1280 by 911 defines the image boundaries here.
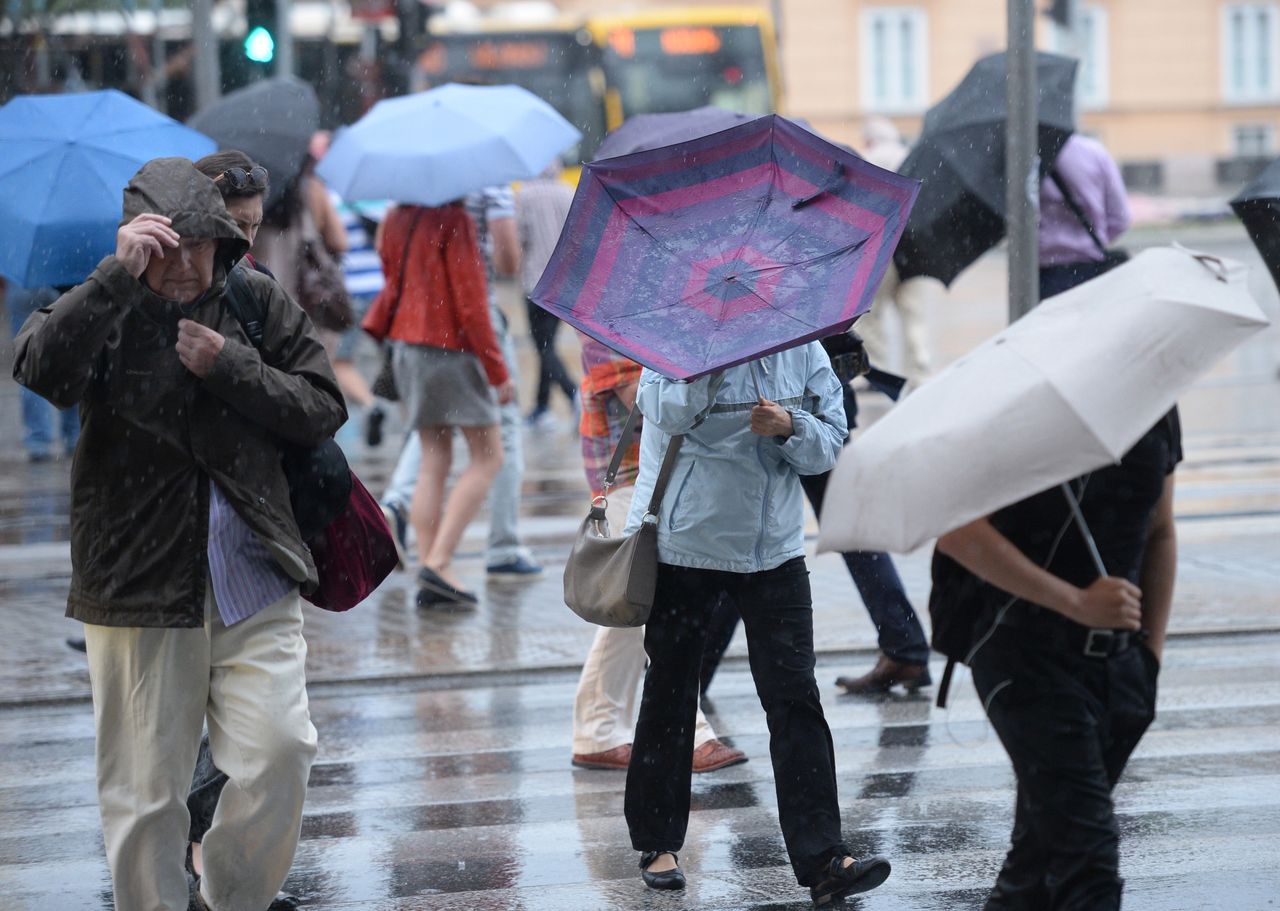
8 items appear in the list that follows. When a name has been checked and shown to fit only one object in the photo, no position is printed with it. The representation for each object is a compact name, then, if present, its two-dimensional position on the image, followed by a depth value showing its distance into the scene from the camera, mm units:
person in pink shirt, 16040
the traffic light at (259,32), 23381
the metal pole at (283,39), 24647
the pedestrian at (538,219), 23386
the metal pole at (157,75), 48420
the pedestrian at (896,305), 23805
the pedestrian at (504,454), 15693
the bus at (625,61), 61294
